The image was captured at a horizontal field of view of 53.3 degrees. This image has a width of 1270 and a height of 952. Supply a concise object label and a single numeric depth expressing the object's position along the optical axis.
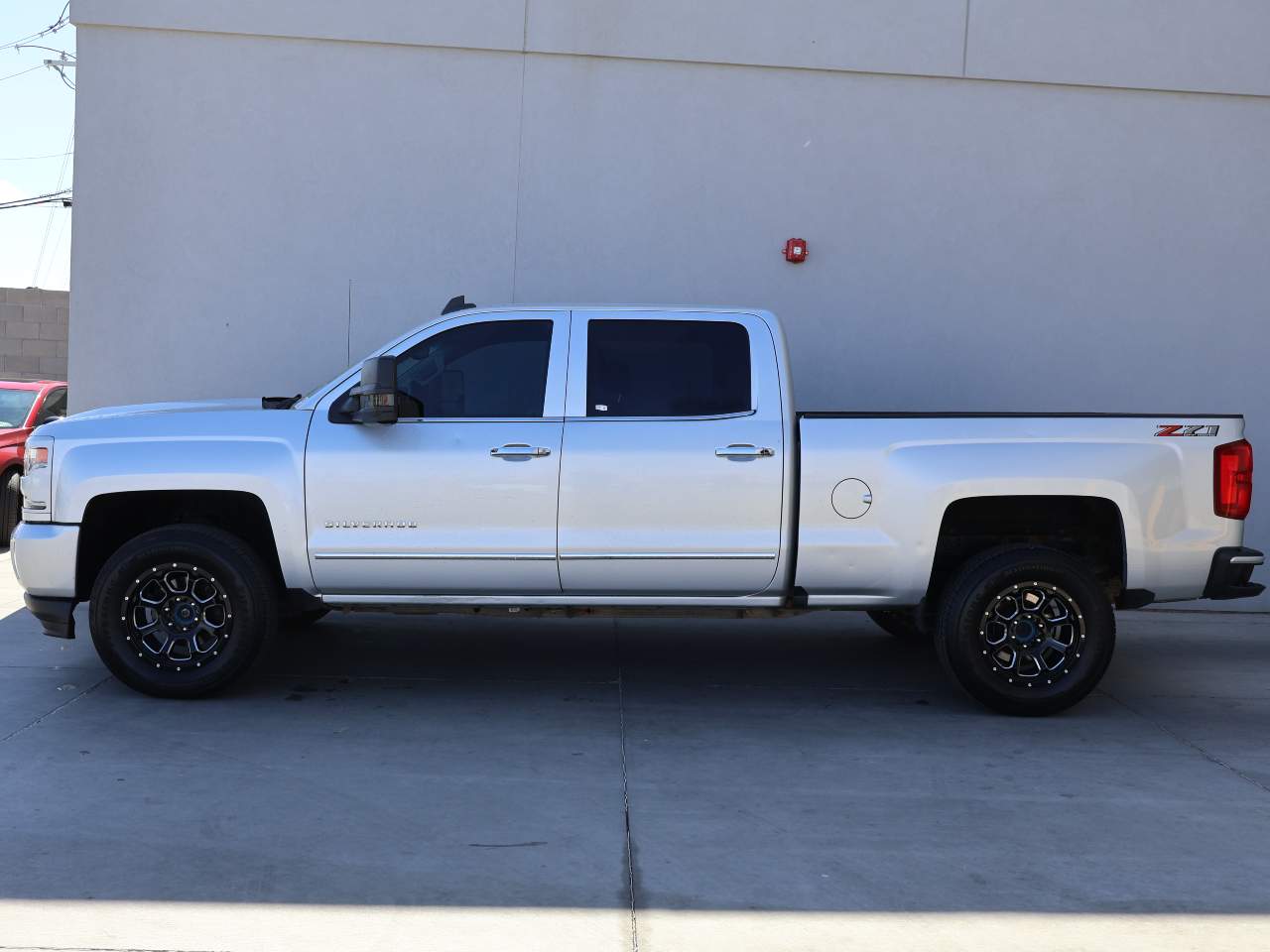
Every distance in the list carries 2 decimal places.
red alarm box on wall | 9.65
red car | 12.03
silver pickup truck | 6.34
